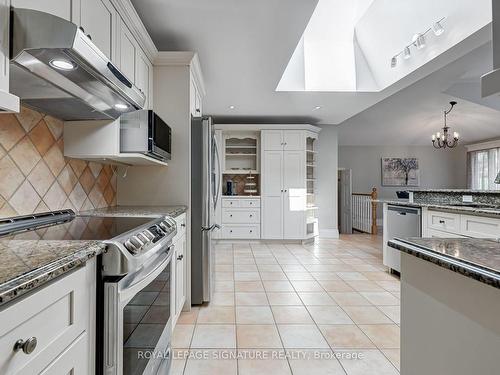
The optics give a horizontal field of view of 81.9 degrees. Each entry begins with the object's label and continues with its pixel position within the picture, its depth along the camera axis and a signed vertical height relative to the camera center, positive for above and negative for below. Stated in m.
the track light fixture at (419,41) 2.71 +1.52
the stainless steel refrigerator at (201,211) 2.57 -0.19
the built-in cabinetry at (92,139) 1.82 +0.32
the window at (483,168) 7.74 +0.65
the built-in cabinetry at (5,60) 0.90 +0.42
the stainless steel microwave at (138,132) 1.92 +0.38
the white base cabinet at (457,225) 2.24 -0.30
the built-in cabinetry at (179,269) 2.01 -0.61
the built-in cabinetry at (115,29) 1.27 +0.92
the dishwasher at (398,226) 3.18 -0.42
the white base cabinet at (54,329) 0.59 -0.34
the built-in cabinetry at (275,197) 5.32 -0.14
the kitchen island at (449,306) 0.75 -0.35
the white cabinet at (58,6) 1.03 +0.77
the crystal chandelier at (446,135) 6.04 +1.20
